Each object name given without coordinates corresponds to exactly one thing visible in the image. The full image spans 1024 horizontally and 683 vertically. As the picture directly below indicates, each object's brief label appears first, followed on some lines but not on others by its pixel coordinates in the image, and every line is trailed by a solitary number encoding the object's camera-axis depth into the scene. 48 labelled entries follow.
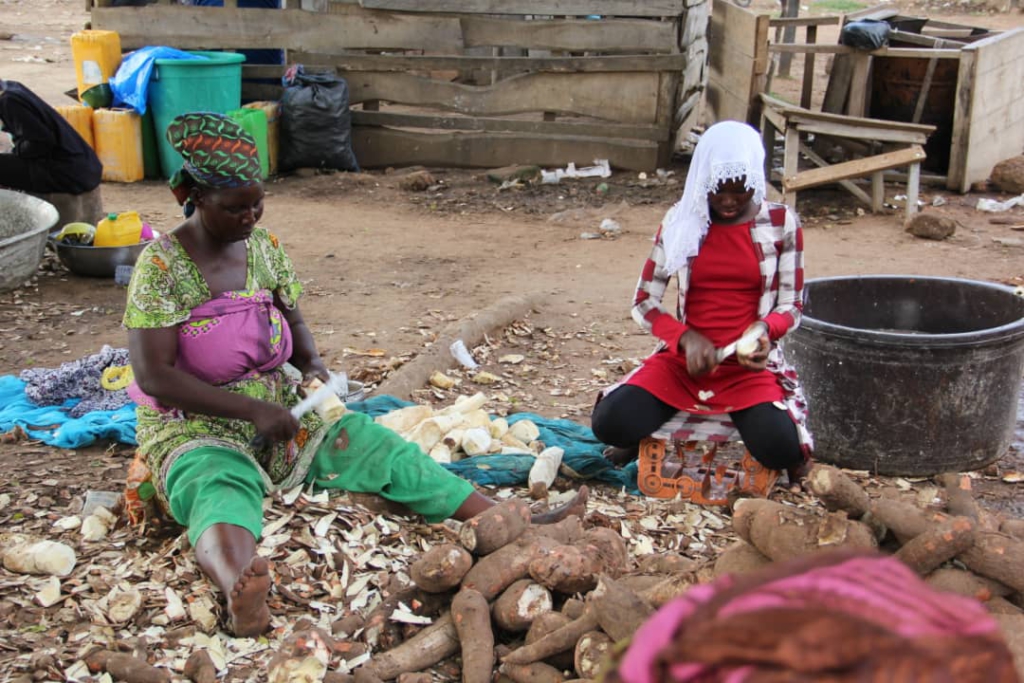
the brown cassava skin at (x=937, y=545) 2.33
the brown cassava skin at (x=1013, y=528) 2.74
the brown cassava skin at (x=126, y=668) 2.39
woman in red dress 3.49
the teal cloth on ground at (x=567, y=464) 3.78
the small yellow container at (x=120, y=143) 8.89
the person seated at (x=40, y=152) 6.64
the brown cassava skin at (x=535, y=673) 2.41
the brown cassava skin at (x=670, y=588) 2.35
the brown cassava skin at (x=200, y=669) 2.42
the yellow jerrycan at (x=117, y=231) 6.51
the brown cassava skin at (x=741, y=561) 2.44
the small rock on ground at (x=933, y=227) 7.47
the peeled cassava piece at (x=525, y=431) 4.15
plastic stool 3.68
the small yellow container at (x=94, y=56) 8.88
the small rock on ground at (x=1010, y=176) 8.66
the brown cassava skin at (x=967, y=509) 2.73
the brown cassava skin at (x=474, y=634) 2.47
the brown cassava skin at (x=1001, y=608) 2.32
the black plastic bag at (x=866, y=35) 8.64
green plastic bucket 8.81
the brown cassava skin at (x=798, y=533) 2.36
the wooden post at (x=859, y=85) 8.88
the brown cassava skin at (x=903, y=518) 2.44
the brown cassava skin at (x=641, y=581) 2.57
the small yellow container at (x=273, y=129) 9.33
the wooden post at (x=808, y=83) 9.64
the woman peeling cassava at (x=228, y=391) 2.89
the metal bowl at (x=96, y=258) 6.45
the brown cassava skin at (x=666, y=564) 2.69
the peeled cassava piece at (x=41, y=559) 2.88
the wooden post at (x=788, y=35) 12.27
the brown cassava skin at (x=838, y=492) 2.51
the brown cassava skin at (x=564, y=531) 2.91
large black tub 3.79
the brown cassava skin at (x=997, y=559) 2.36
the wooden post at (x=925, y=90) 8.66
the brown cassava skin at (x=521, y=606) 2.60
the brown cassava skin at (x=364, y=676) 2.41
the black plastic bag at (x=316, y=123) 9.27
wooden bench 7.76
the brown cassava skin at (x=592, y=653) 2.27
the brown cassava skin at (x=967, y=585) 2.33
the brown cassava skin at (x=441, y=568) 2.62
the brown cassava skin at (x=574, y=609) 2.53
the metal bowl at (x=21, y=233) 6.02
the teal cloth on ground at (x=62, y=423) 4.05
